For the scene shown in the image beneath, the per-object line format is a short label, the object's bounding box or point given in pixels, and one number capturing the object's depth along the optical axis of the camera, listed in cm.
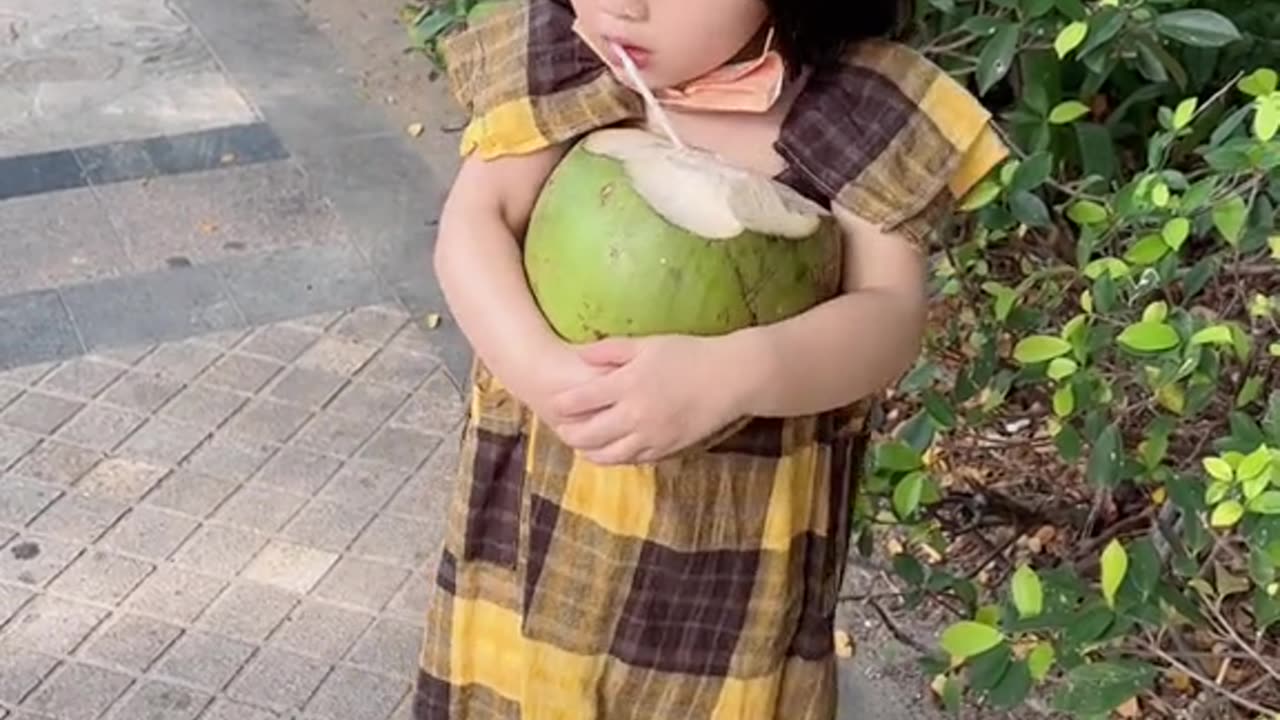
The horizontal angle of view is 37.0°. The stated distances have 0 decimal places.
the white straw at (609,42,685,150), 140
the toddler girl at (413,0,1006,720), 138
